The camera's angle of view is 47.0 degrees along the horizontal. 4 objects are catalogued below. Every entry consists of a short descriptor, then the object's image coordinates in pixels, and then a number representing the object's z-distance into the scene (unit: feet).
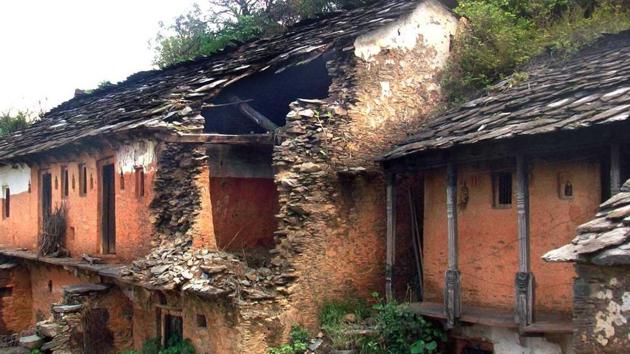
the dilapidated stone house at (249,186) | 38.58
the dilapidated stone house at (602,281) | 18.29
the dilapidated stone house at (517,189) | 29.73
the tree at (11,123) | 110.11
